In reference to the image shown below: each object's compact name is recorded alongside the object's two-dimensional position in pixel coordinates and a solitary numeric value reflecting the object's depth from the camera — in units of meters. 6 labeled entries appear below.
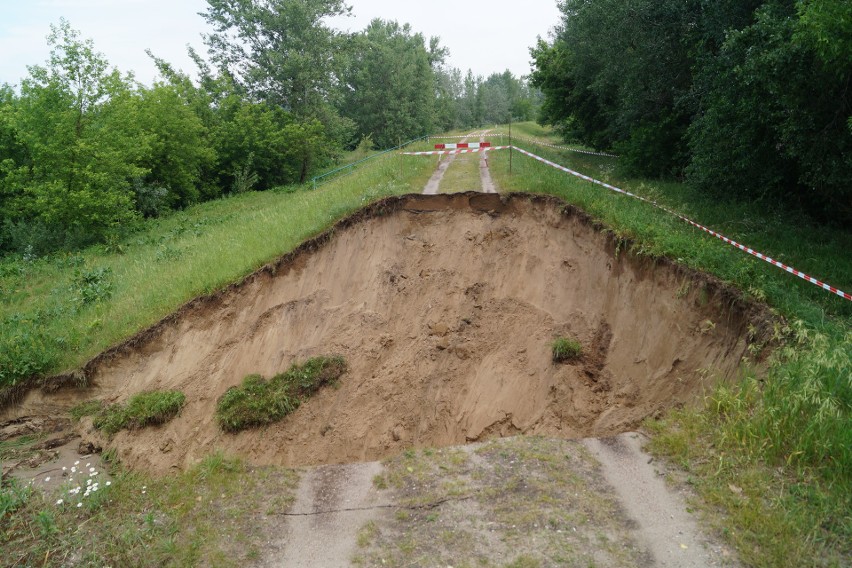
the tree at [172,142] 23.42
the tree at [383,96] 44.03
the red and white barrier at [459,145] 15.94
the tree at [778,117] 8.55
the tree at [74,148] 18.17
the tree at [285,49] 28.36
